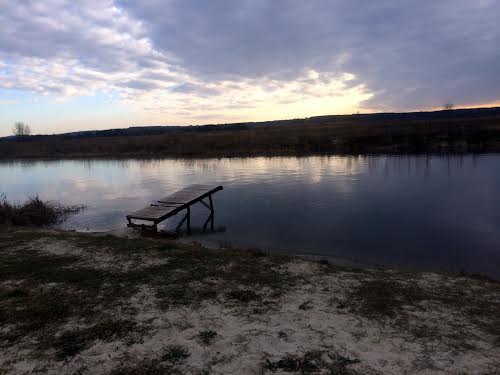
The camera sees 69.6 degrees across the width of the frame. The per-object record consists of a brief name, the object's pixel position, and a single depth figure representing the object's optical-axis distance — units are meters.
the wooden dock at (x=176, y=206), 17.66
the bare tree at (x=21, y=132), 180.73
